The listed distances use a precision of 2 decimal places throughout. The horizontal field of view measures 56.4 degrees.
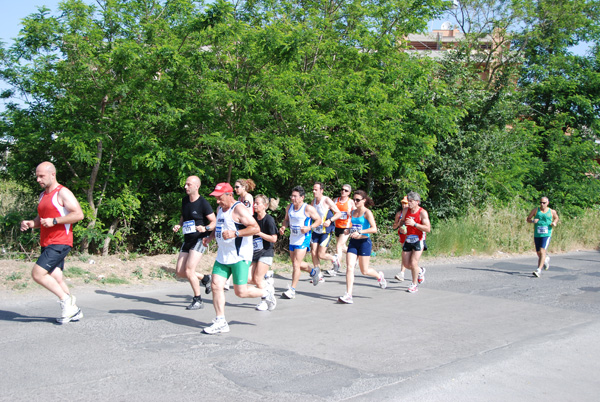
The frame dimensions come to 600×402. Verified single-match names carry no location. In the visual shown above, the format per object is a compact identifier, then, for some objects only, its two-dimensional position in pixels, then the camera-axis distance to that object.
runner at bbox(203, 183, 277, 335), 6.45
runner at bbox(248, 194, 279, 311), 8.18
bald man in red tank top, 6.38
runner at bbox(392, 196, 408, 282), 10.34
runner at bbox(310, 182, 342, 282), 10.66
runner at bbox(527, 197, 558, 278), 13.55
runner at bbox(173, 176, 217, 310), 7.63
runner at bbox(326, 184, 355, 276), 11.39
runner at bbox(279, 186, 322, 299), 9.15
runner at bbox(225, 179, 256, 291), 8.78
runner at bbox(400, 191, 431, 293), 9.83
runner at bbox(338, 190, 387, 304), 8.84
